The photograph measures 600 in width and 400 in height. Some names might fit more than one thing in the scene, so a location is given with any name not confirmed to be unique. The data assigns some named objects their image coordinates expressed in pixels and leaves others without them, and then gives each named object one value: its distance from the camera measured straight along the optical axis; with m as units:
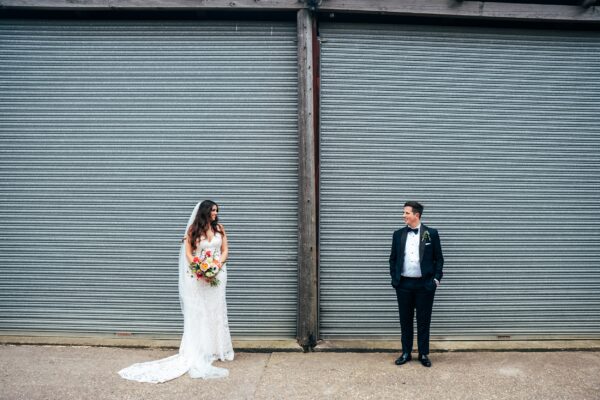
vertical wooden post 5.84
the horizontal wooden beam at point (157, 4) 5.88
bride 5.24
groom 5.06
